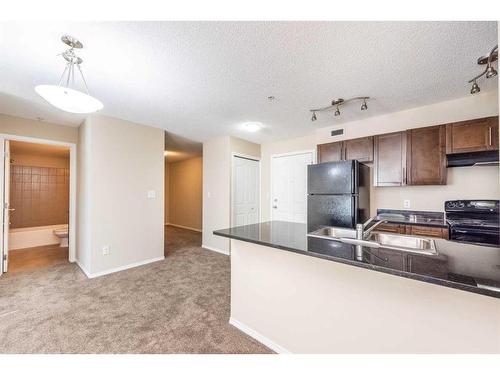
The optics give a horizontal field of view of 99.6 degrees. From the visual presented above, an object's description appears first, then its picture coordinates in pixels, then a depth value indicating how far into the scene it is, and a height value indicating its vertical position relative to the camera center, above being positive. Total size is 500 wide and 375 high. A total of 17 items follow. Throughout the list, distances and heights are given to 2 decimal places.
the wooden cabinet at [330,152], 3.33 +0.60
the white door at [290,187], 4.14 +0.04
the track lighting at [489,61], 1.52 +1.00
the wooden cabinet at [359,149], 3.04 +0.59
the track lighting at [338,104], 2.43 +1.05
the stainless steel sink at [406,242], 1.12 -0.34
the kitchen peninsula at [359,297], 0.91 -0.61
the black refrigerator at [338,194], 2.53 -0.06
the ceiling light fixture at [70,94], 1.44 +0.67
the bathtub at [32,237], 3.99 -0.95
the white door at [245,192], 4.20 -0.06
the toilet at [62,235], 4.22 -0.92
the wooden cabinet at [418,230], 2.31 -0.48
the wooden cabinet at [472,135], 2.24 +0.59
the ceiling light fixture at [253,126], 3.22 +0.98
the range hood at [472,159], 2.26 +0.34
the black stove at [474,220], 2.16 -0.35
